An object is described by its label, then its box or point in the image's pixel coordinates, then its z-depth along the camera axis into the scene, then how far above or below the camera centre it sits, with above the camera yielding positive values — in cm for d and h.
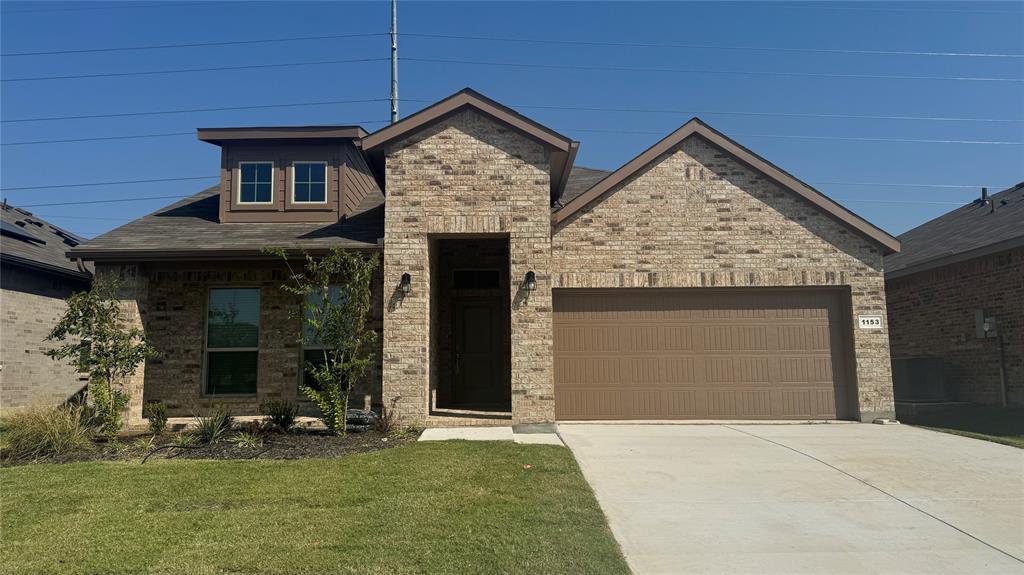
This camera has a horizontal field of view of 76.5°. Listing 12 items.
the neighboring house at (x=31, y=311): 1381 +103
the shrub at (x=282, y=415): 997 -93
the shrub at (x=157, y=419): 998 -98
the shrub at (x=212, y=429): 918 -104
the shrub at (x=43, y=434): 859 -102
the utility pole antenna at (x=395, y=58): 2439 +1109
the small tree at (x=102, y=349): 960 +11
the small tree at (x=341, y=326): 992 +42
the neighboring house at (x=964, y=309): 1249 +77
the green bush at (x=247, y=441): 891 -120
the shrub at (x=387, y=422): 997 -109
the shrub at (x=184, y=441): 891 -118
